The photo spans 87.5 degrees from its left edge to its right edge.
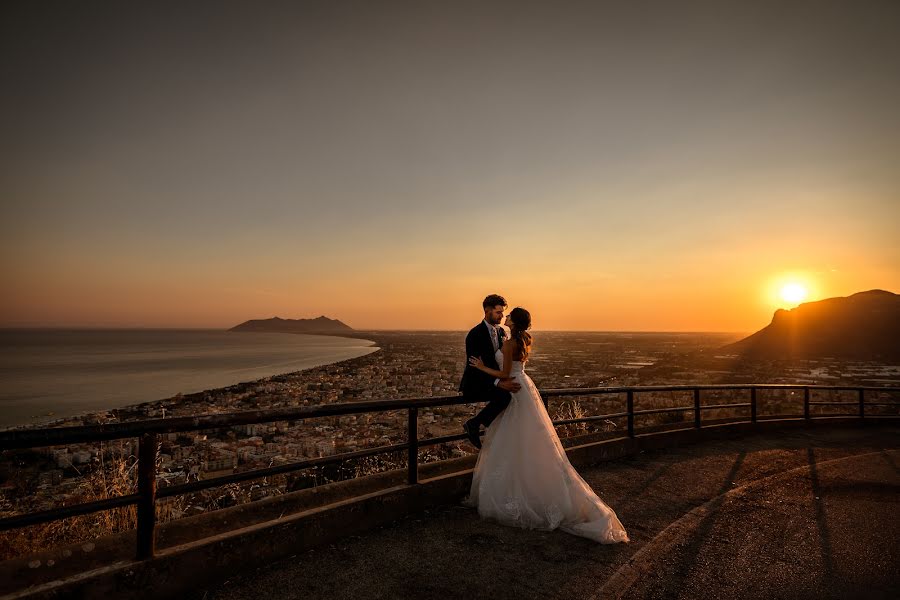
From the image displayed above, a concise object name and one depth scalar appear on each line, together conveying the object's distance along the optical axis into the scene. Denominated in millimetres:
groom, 5352
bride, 4758
